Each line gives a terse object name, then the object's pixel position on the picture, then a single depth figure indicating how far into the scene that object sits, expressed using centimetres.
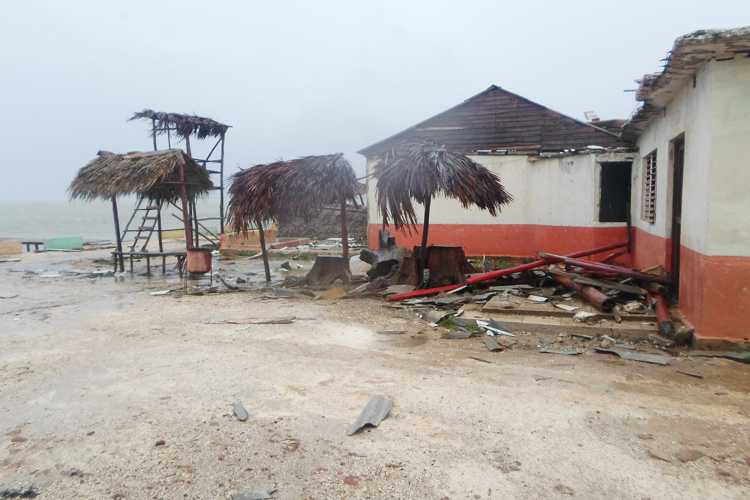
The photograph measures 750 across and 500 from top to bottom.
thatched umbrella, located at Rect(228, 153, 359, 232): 978
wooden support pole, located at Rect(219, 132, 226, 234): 1852
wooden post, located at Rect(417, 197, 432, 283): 899
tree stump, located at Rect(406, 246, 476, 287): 883
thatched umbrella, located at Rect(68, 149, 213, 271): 1216
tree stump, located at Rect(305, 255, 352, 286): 1011
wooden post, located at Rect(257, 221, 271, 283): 1076
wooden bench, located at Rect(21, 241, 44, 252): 2101
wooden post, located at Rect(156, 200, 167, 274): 1409
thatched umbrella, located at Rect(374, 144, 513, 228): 823
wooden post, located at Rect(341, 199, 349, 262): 1011
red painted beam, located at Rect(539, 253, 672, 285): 694
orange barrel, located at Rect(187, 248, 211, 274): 1091
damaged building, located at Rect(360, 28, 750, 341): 526
